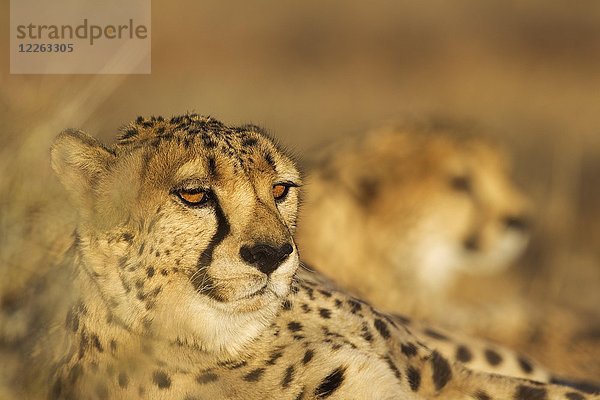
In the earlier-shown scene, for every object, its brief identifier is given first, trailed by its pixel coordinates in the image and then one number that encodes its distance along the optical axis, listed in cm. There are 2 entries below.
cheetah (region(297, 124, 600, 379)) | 1052
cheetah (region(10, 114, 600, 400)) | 515
